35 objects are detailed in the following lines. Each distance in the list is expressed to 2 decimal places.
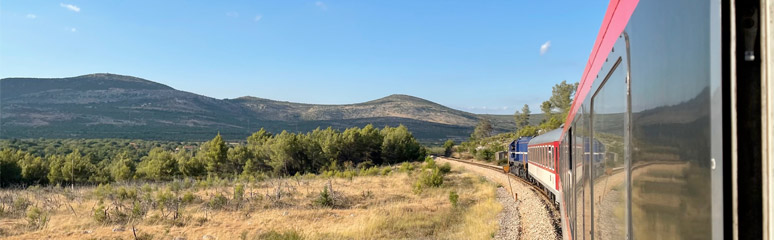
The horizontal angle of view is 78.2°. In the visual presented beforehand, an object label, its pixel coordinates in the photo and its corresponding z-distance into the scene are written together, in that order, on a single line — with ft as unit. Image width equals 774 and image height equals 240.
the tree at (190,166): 151.12
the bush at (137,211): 66.44
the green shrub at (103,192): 91.73
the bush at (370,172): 138.82
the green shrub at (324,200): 76.84
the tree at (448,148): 255.66
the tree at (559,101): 259.60
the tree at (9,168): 131.95
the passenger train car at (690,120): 3.60
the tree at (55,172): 134.82
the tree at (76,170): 135.13
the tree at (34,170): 135.85
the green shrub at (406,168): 141.20
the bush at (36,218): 60.49
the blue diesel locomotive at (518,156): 95.15
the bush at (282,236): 47.03
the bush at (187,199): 82.52
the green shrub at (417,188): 92.09
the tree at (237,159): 162.30
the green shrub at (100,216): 63.26
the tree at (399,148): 201.57
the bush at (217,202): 76.33
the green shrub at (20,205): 73.80
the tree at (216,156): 158.10
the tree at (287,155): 161.38
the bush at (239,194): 81.20
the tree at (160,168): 143.23
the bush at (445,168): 127.54
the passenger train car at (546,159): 45.16
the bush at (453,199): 68.28
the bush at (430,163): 133.59
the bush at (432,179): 98.53
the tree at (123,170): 140.56
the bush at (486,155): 195.29
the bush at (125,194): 87.99
